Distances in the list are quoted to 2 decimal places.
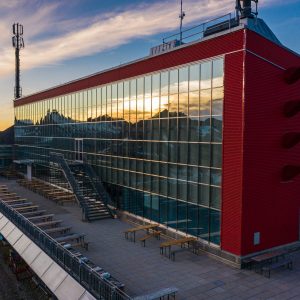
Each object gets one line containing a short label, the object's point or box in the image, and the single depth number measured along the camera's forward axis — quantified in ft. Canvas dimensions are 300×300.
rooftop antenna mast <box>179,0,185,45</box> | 75.74
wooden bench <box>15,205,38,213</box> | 89.75
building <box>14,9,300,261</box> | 57.72
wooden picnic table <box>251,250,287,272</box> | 55.57
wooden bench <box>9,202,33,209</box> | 93.99
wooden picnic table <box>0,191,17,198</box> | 110.50
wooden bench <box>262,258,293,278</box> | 52.82
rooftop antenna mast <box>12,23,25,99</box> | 203.00
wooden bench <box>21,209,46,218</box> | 84.97
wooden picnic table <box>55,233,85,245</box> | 66.03
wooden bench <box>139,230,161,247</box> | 66.97
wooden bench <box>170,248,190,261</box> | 59.88
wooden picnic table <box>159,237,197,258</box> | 61.06
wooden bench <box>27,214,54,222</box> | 81.24
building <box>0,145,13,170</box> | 194.03
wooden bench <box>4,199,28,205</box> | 99.10
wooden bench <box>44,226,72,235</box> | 70.64
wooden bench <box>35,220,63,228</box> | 75.63
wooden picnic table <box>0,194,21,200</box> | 106.72
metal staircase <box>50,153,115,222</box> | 88.12
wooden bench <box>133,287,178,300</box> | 41.86
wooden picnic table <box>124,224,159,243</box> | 70.03
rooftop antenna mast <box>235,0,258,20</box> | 64.90
